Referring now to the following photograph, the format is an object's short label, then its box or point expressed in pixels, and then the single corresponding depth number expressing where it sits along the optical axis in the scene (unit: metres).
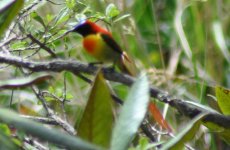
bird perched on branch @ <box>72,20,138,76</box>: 5.79
